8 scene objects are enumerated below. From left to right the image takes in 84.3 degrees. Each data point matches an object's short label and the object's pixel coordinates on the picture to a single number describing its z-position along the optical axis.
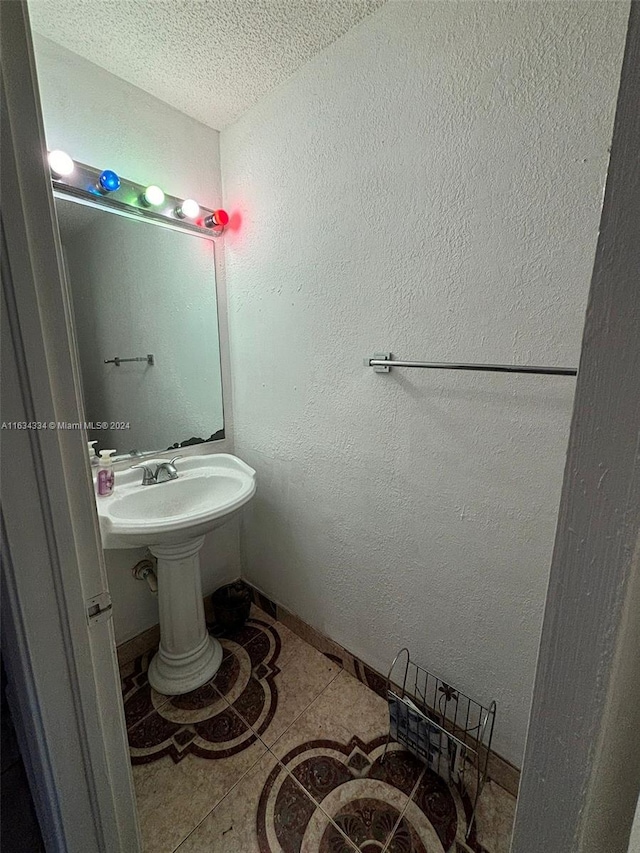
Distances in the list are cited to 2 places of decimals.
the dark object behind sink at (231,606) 1.65
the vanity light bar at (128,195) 1.15
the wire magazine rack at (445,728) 1.07
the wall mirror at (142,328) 1.30
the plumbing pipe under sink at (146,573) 1.45
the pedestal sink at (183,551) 1.32
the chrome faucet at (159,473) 1.43
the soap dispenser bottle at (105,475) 1.31
